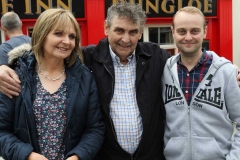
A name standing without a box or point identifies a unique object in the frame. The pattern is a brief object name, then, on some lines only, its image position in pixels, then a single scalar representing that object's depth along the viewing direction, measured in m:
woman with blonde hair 2.04
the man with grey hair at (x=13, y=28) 3.95
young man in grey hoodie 2.23
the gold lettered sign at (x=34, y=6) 7.21
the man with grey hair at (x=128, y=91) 2.43
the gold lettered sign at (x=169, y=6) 7.86
